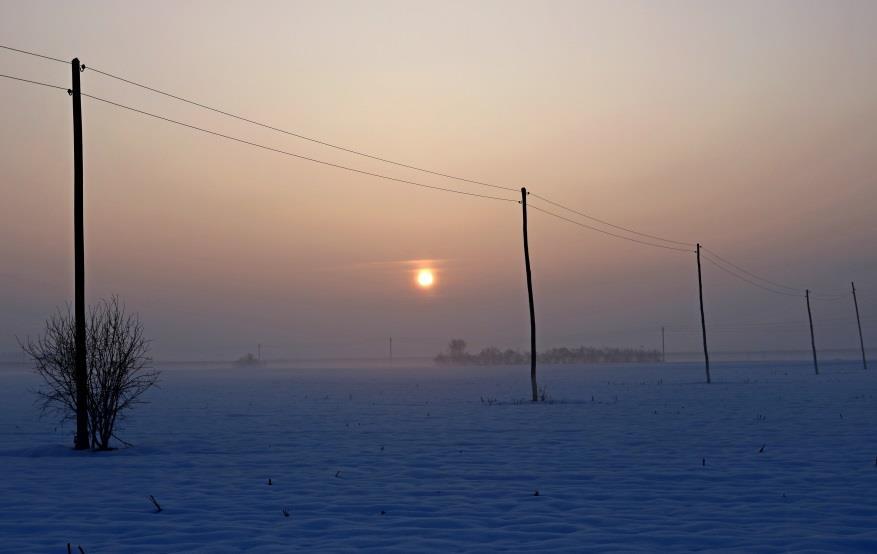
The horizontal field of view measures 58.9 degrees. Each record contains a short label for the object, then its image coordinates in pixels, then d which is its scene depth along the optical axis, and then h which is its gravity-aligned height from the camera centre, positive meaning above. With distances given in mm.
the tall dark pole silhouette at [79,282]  18984 +2224
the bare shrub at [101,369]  19156 +44
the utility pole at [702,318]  56856 +1851
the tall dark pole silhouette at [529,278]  37831 +3525
